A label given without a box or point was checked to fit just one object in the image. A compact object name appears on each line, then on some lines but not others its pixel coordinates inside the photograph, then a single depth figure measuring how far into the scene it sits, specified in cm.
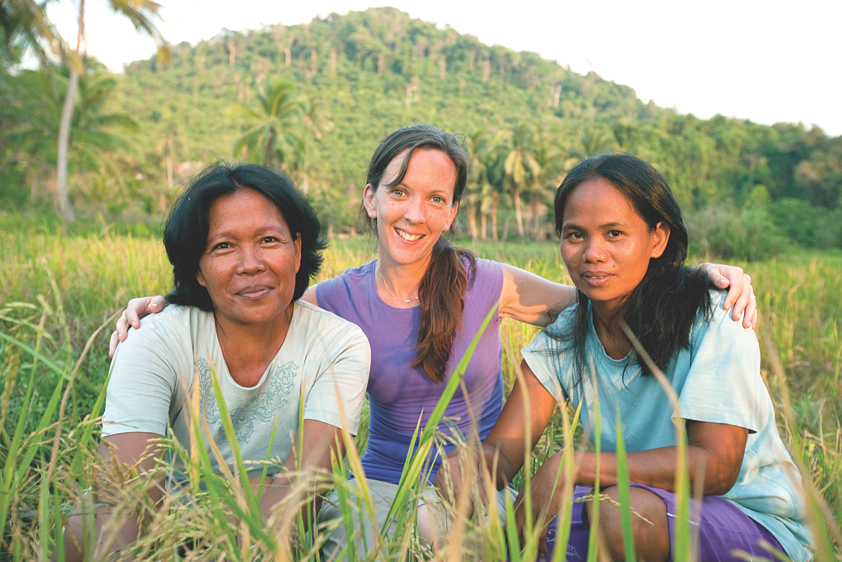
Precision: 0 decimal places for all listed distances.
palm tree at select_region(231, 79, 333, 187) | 3356
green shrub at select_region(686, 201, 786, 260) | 1566
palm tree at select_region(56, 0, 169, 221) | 1948
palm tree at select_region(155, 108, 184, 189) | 5267
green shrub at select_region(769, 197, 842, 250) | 3198
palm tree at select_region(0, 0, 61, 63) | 1549
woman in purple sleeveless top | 215
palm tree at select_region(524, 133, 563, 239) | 4728
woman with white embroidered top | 163
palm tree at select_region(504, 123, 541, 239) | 4650
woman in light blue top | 139
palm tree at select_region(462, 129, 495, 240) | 4912
